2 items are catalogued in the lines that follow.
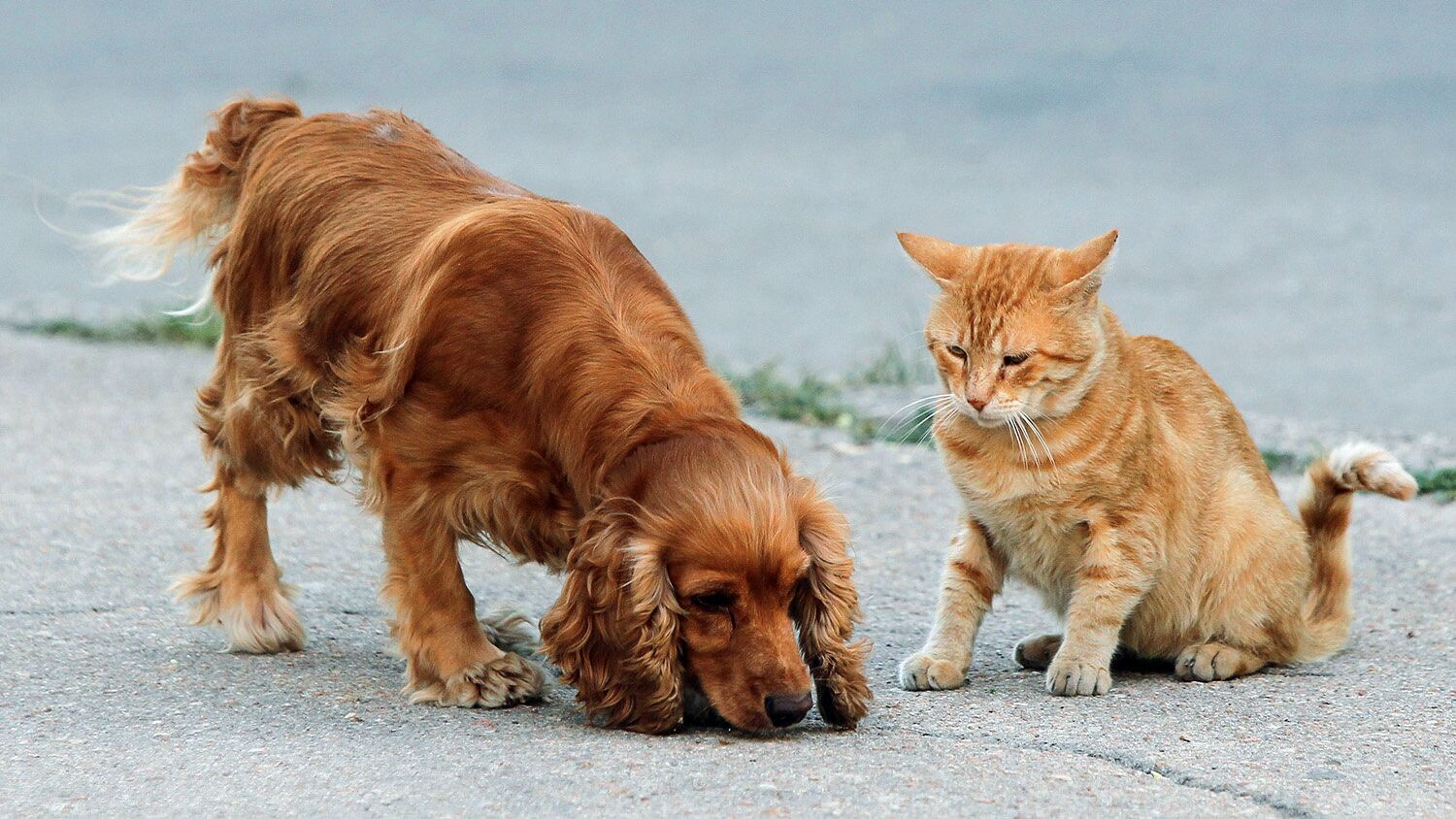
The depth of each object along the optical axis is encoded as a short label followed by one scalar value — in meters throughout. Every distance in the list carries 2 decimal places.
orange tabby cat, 9.62
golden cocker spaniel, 7.93
